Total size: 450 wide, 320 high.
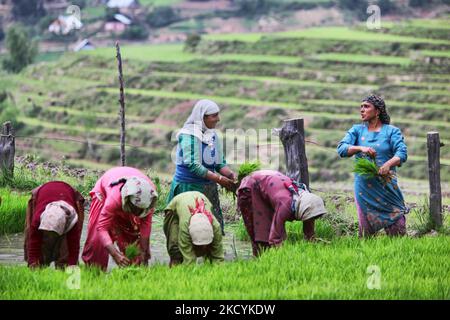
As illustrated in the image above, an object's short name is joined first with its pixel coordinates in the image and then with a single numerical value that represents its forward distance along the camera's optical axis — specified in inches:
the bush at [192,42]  2161.7
